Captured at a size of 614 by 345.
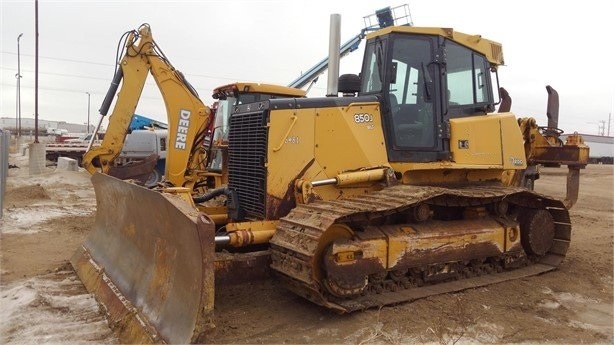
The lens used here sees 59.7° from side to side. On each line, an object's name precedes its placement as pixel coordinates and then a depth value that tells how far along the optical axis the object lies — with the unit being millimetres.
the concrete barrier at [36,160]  21875
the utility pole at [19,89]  40625
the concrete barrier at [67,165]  22906
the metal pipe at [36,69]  24688
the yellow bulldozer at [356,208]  4789
